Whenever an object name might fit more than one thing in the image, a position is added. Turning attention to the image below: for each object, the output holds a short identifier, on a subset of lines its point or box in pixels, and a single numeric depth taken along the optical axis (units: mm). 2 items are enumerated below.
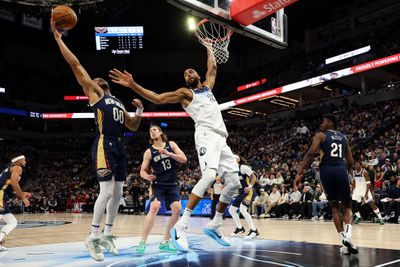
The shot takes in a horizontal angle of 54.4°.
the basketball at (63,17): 5094
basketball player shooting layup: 4840
